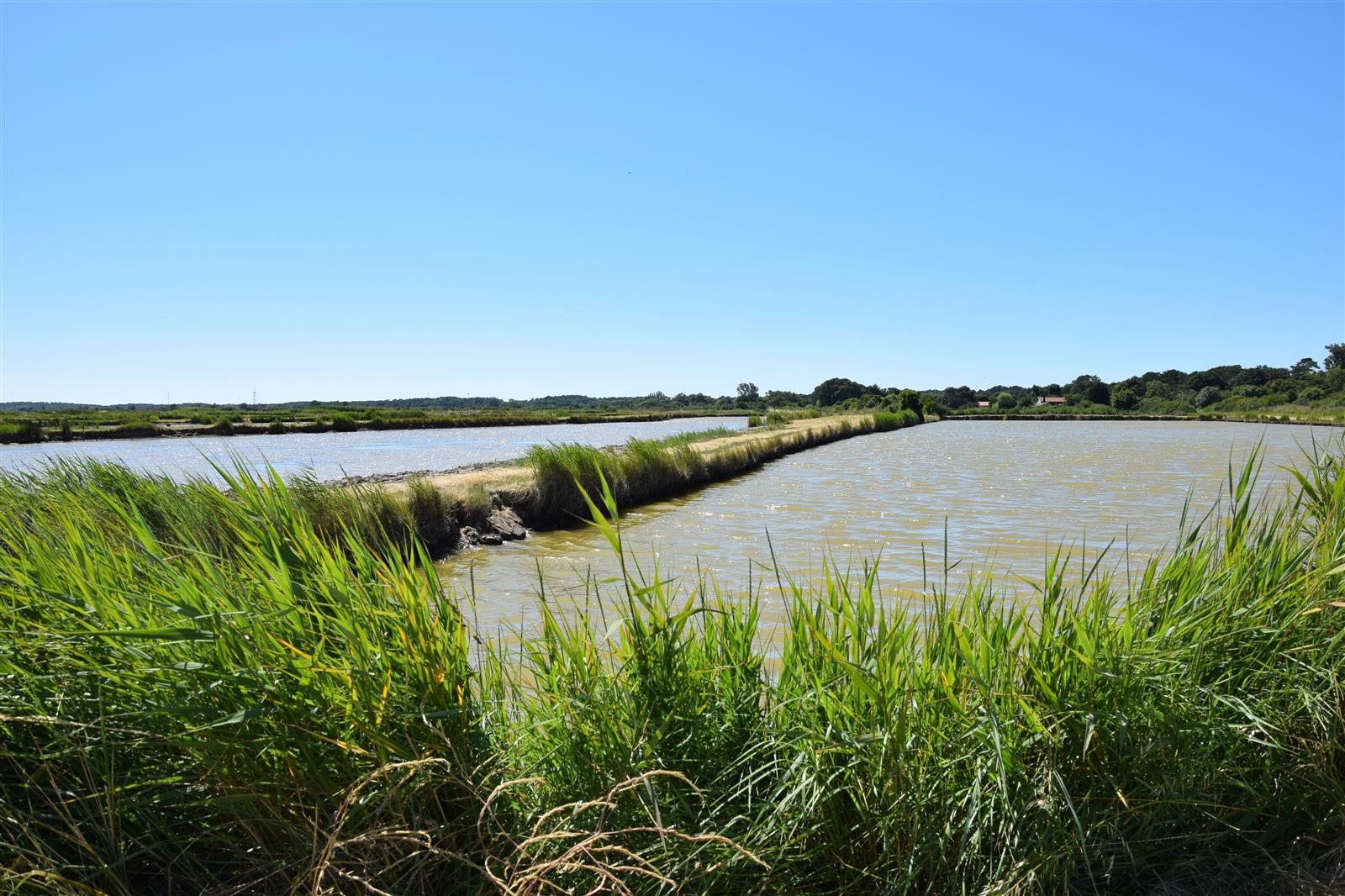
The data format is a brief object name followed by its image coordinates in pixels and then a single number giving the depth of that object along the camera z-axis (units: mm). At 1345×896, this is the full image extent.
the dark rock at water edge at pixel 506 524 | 12852
